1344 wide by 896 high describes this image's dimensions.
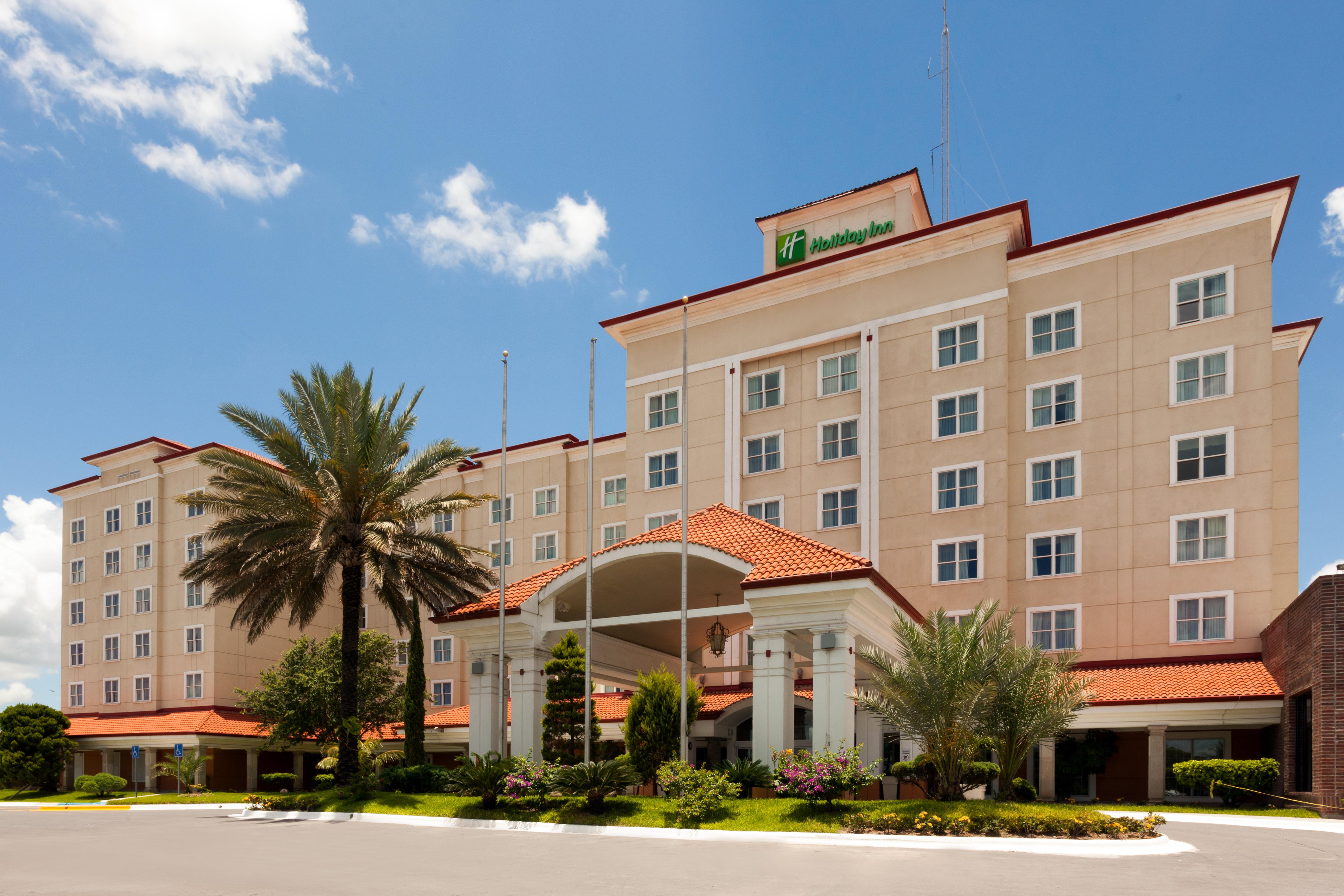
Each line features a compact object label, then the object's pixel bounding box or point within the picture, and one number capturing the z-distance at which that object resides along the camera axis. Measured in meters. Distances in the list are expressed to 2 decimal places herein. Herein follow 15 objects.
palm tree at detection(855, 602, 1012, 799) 21.34
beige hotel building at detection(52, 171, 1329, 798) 33.78
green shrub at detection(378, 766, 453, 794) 27.91
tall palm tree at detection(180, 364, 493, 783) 30.25
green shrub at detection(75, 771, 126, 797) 47.31
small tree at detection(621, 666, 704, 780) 24.41
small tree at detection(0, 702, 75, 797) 48.66
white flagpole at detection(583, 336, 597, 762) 24.69
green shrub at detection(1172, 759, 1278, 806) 27.70
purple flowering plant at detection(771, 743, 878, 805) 20.62
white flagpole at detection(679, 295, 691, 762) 24.30
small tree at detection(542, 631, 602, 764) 26.27
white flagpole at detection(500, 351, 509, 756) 27.30
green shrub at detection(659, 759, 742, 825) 20.50
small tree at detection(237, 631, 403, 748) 45.81
